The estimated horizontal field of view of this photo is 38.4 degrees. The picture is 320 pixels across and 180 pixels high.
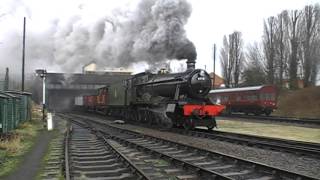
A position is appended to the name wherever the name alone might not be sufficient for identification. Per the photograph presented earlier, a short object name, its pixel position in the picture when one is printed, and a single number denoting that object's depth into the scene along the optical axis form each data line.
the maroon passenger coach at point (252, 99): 43.69
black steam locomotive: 22.02
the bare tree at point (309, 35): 59.53
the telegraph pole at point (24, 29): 36.53
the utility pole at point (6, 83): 31.50
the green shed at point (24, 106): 27.02
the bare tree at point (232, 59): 74.00
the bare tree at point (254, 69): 68.47
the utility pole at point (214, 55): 65.44
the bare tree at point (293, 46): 61.70
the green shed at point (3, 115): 17.64
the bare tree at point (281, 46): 63.75
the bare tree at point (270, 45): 65.31
